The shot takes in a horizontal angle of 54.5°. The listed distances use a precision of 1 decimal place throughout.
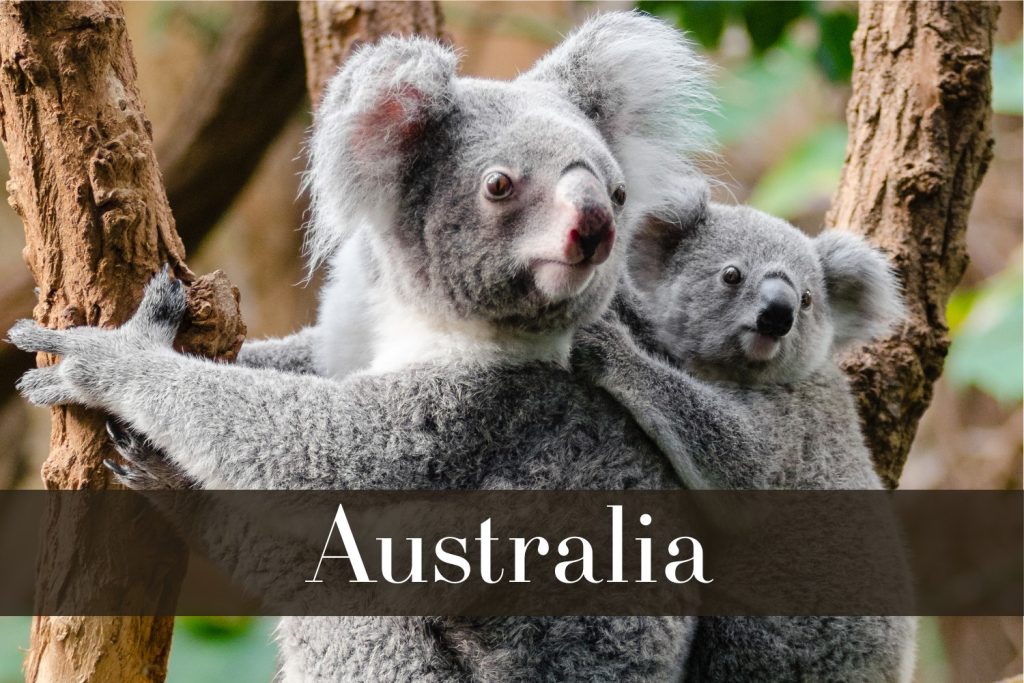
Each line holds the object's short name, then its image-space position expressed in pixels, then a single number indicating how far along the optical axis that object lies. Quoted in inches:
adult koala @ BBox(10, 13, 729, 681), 100.8
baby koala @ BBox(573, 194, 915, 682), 115.0
